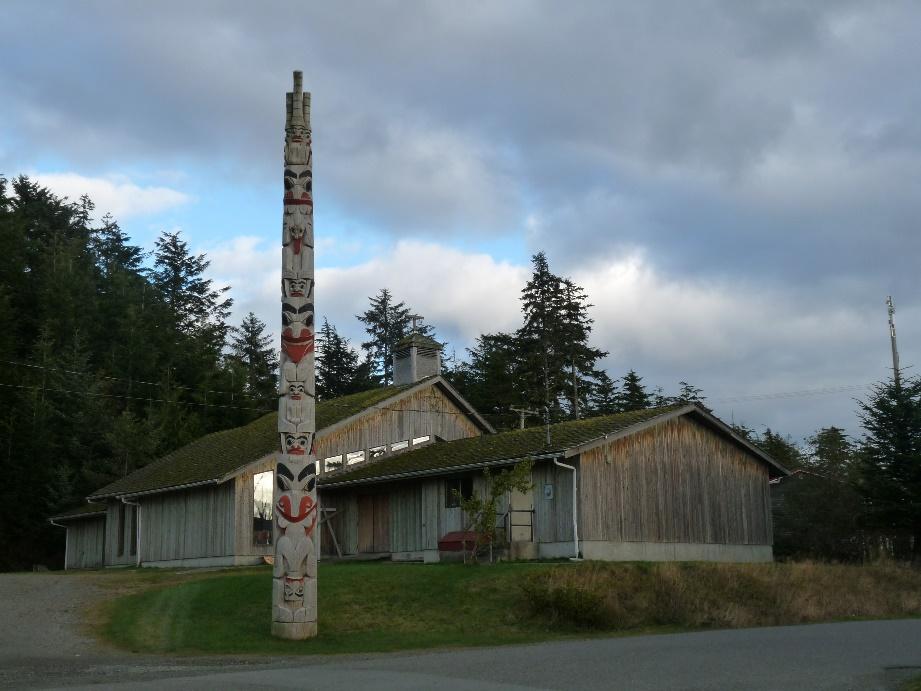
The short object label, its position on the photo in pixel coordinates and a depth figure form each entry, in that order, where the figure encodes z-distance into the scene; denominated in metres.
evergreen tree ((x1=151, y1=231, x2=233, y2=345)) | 91.06
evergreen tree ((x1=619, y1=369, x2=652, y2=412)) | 69.12
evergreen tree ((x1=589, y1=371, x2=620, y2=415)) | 66.75
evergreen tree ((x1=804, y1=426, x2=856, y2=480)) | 45.66
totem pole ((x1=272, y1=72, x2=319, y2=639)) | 18.34
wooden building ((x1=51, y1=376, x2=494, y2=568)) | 34.19
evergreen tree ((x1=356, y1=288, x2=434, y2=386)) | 90.00
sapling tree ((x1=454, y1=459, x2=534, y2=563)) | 25.52
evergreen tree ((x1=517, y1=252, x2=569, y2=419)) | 64.62
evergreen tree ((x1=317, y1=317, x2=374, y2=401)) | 82.12
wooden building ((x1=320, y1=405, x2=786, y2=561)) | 29.23
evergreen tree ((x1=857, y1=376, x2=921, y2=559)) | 34.97
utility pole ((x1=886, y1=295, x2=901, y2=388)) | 37.68
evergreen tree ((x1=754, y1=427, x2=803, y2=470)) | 56.56
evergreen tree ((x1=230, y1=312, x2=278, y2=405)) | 75.00
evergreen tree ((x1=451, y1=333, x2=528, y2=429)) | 66.69
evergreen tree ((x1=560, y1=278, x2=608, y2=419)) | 65.38
